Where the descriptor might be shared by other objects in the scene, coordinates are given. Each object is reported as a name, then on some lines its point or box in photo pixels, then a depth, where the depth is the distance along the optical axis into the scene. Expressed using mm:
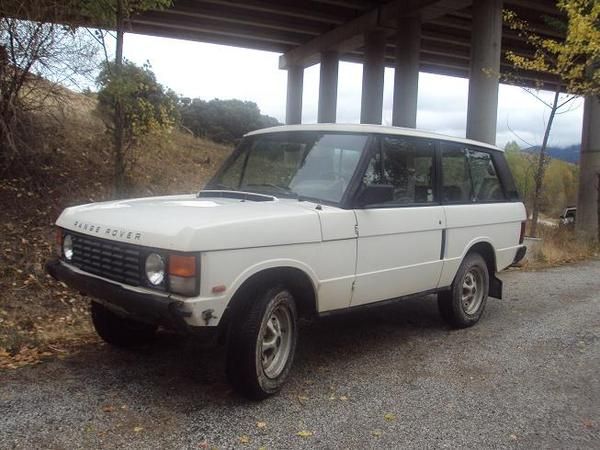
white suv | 3557
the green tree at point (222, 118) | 24597
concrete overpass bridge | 19297
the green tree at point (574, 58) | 12258
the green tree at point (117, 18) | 7462
